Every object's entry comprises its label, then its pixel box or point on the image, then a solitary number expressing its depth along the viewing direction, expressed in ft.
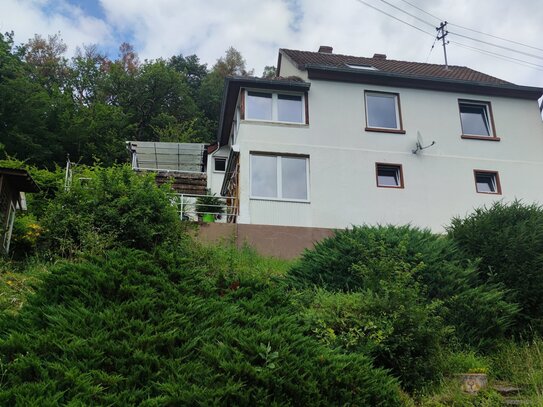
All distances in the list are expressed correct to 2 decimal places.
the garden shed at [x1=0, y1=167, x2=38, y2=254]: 34.01
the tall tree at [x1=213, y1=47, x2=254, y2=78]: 145.28
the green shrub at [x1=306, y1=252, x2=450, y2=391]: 19.62
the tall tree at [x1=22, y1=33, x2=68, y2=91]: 119.75
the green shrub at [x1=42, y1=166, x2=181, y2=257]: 33.47
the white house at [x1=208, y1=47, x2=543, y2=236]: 49.73
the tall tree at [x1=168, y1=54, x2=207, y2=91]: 150.20
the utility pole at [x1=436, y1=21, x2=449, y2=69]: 75.77
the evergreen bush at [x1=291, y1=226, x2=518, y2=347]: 24.09
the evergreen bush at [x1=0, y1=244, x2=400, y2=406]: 14.15
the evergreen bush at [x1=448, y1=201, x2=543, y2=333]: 26.71
